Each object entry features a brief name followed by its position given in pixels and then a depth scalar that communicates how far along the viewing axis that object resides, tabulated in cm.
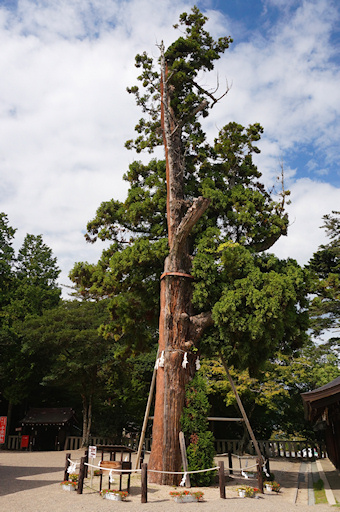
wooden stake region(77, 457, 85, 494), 899
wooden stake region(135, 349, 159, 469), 1064
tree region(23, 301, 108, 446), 2308
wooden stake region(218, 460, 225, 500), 880
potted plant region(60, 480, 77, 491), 923
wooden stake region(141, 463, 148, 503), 827
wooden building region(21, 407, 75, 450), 2331
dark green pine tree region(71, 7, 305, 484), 1105
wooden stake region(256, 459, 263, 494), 1000
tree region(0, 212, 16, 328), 2766
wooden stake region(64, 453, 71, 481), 997
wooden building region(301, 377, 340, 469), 892
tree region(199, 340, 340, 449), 2000
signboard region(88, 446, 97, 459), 937
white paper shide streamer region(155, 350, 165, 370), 1122
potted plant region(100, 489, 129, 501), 845
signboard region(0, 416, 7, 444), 1719
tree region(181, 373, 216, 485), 1007
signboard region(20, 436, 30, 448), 2352
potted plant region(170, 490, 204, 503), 831
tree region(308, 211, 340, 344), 2136
